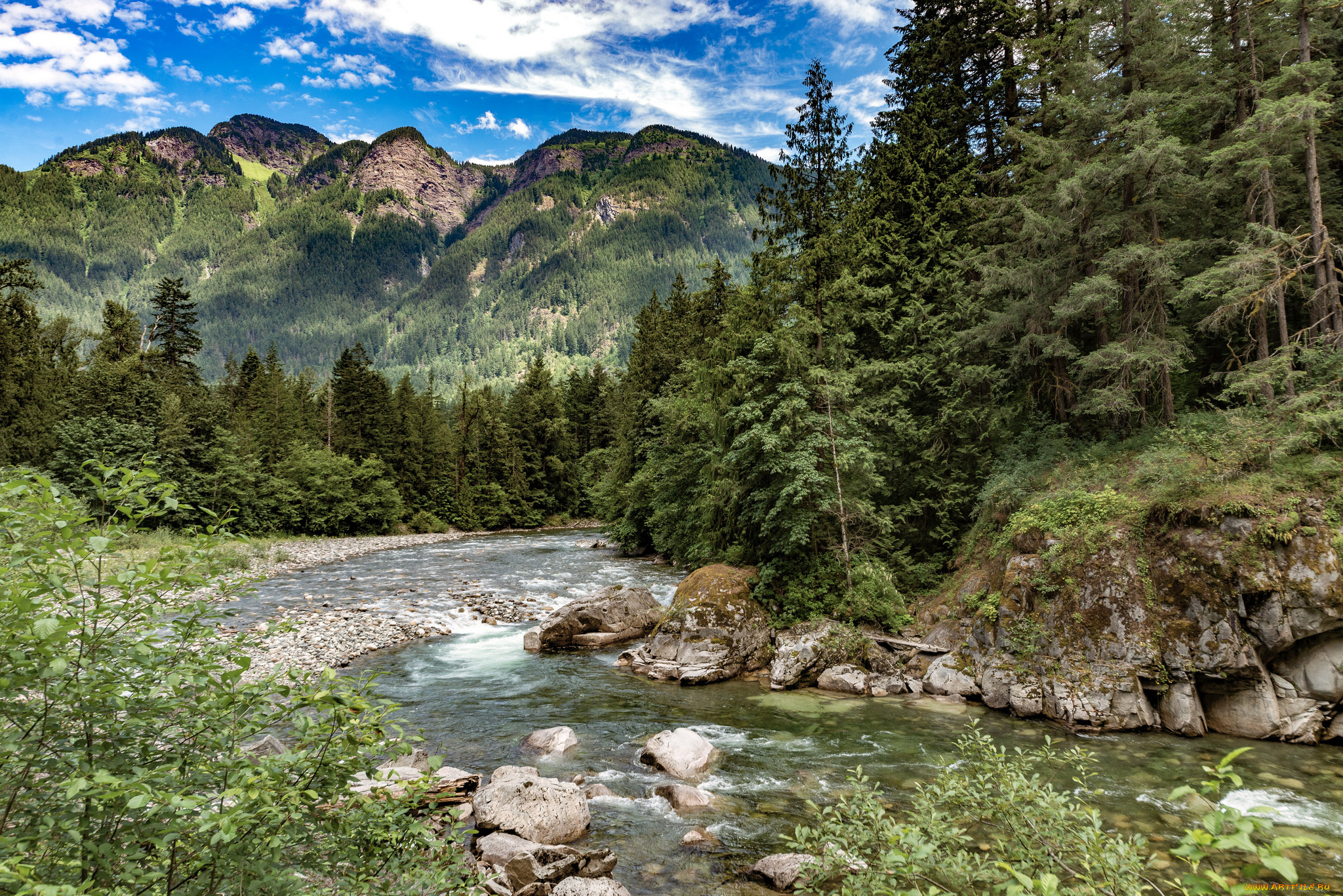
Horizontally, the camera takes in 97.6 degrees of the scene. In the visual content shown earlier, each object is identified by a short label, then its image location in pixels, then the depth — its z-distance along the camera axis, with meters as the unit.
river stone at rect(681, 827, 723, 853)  7.88
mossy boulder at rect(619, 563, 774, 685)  15.09
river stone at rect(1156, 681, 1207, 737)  10.37
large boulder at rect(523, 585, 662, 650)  17.77
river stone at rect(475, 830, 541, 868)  7.16
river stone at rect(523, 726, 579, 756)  10.70
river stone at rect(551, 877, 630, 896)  6.47
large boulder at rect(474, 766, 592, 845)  7.88
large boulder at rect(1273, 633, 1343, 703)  9.91
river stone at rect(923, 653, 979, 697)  12.93
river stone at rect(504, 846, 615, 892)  6.73
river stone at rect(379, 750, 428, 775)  9.25
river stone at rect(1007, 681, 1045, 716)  11.55
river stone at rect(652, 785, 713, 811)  8.88
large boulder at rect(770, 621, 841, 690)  14.35
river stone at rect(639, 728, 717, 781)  9.95
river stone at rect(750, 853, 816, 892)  6.93
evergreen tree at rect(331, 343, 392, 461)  52.03
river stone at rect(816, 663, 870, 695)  13.70
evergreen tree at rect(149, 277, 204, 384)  43.38
